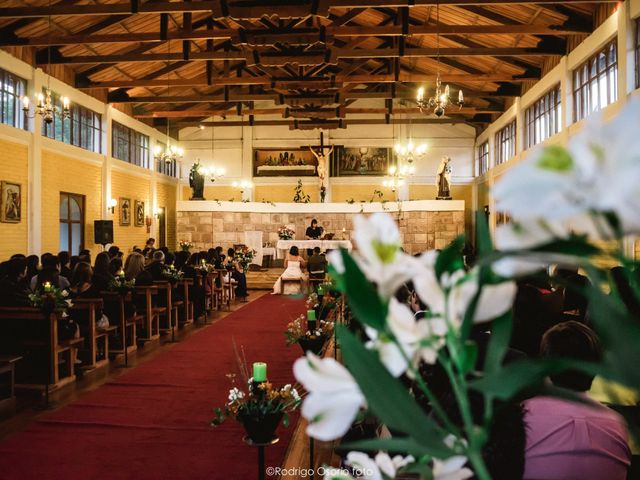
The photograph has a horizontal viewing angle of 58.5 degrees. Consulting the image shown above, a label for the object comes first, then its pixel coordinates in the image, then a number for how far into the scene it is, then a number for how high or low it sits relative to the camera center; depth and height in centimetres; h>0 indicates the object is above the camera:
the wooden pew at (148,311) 808 -111
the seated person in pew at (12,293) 577 -59
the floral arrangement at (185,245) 1697 -31
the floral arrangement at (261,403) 270 -82
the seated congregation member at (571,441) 201 -74
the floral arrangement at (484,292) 40 -5
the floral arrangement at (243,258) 1359 -57
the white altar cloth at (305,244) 1719 -29
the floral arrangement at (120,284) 703 -61
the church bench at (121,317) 712 -105
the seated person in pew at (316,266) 1330 -73
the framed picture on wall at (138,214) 1716 +63
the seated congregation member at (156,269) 931 -56
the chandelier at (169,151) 1344 +205
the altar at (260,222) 1875 +42
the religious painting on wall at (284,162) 2177 +277
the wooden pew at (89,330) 642 -110
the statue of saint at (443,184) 1883 +167
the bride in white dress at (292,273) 1388 -94
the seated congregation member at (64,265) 806 -45
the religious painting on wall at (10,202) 1065 +62
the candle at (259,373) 278 -67
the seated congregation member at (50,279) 606 -48
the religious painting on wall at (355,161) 2144 +277
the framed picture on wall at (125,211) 1614 +69
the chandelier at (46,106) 815 +189
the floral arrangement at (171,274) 895 -62
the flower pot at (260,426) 268 -90
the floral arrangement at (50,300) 548 -63
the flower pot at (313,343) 501 -96
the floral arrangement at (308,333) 505 -89
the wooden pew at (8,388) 489 -140
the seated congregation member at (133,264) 984 -52
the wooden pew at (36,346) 556 -111
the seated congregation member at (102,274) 705 -50
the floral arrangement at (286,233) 1797 +5
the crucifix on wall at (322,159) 2008 +268
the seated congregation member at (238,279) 1338 -104
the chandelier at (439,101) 777 +188
